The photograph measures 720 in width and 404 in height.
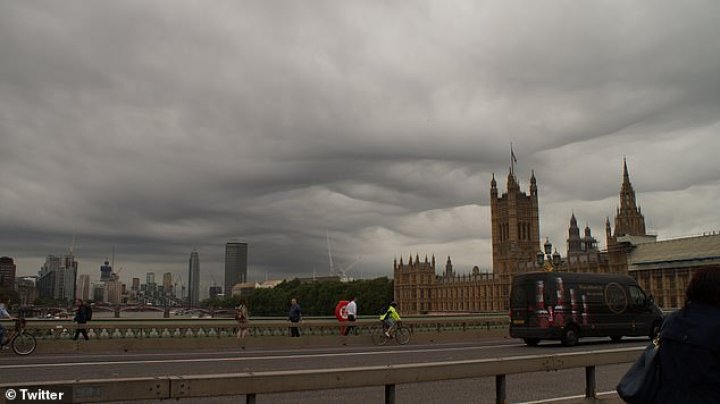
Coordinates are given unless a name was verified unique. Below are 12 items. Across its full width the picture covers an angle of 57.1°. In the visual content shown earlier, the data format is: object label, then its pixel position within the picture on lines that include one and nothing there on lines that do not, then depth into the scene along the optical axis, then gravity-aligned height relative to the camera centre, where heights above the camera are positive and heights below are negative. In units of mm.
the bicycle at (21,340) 22466 -1572
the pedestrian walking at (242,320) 27547 -1223
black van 25688 -734
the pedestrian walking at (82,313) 27750 -823
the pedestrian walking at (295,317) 29156 -1145
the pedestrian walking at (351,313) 30595 -995
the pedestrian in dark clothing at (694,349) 4625 -424
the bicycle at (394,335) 28969 -1915
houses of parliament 125438 +6645
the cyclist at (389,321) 28938 -1299
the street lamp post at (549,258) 42062 +2255
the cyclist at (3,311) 24622 -651
